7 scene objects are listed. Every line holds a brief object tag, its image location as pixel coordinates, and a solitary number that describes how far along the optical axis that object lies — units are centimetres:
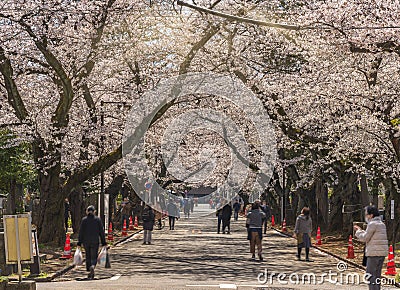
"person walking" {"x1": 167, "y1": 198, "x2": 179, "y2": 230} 5034
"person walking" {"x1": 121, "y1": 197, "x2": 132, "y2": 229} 4688
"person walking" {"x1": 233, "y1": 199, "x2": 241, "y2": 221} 7127
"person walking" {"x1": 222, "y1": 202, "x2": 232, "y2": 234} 4447
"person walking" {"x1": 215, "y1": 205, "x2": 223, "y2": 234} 4578
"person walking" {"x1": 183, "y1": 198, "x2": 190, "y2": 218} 7741
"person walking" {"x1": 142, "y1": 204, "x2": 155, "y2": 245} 3459
